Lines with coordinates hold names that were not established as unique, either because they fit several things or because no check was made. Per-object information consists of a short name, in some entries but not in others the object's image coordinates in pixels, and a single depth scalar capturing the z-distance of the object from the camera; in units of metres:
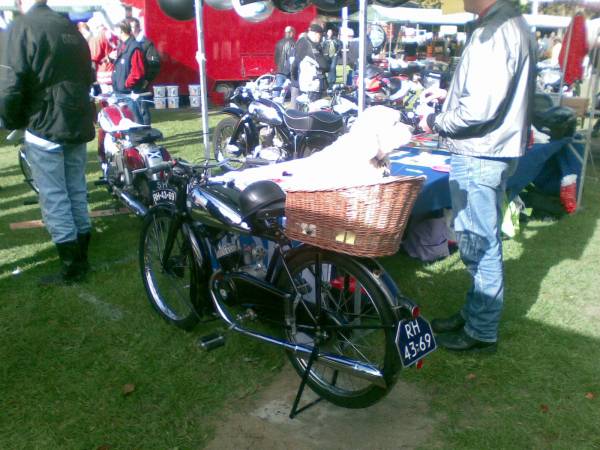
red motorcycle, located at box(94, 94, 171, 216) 5.20
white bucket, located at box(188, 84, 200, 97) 13.92
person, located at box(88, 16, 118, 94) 10.09
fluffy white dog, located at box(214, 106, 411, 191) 2.46
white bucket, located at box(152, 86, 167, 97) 13.52
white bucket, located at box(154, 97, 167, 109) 13.69
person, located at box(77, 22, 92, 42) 11.64
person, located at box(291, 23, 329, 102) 11.25
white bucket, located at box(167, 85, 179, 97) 13.72
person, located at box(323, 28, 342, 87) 15.75
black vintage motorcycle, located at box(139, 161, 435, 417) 2.49
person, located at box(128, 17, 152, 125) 8.15
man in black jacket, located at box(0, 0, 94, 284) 3.59
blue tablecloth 4.17
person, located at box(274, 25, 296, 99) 12.24
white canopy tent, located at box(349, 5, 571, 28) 23.28
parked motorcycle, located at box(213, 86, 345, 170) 6.28
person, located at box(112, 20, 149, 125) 8.11
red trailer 13.62
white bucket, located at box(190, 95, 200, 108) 14.07
